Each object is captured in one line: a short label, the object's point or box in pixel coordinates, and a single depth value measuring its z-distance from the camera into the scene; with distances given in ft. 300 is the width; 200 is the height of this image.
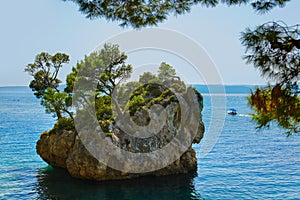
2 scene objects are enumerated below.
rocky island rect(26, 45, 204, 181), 82.89
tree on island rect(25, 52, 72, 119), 106.32
